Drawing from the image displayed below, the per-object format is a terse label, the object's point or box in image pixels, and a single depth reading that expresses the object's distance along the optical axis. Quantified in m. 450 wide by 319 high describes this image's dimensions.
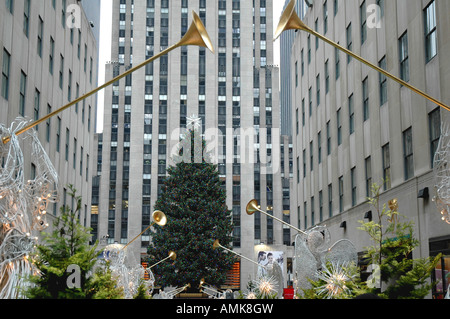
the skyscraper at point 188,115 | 76.19
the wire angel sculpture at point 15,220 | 11.29
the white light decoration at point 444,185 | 13.09
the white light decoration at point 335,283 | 13.00
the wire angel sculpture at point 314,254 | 16.45
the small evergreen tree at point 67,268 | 8.99
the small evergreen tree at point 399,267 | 10.16
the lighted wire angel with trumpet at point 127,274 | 18.28
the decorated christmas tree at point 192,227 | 52.69
